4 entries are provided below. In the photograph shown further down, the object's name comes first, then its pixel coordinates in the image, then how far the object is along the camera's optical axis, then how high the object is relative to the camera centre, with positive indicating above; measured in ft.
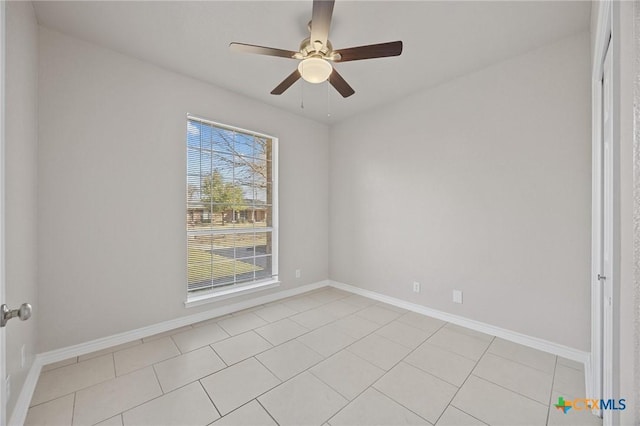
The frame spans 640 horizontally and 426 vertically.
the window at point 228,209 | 10.03 +0.09
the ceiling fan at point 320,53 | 5.82 +3.68
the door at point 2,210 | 2.79 +0.01
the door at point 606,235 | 4.37 -0.44
